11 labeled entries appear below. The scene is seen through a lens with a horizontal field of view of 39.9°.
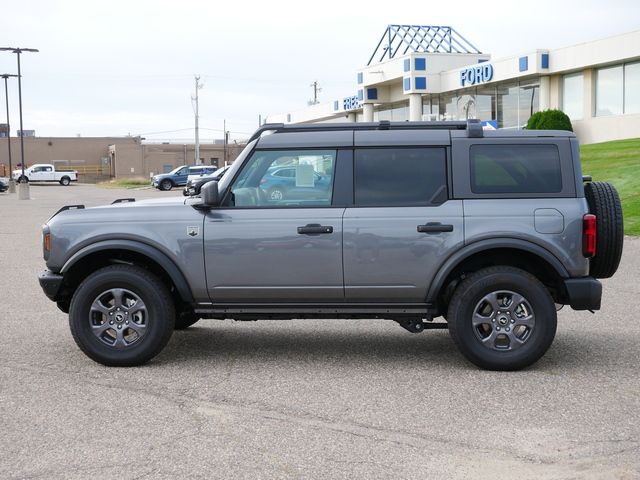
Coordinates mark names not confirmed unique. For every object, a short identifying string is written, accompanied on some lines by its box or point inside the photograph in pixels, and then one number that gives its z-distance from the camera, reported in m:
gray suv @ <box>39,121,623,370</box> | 6.92
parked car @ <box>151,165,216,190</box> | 61.53
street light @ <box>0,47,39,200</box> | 45.22
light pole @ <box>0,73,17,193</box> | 57.42
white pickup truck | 78.31
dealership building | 39.28
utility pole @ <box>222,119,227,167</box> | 111.41
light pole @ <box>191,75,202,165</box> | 92.99
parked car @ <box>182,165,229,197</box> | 58.48
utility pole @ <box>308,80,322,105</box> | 113.35
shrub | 37.25
